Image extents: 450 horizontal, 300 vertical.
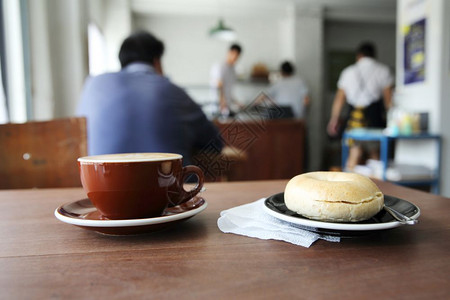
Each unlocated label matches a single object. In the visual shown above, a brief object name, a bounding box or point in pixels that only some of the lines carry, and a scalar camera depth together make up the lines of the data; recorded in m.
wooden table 0.26
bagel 0.38
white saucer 0.37
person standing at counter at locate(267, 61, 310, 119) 4.97
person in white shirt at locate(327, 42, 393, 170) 3.65
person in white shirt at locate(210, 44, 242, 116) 4.62
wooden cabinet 3.94
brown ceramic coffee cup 0.38
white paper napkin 0.38
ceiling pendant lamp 5.13
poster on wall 2.96
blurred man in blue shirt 1.21
